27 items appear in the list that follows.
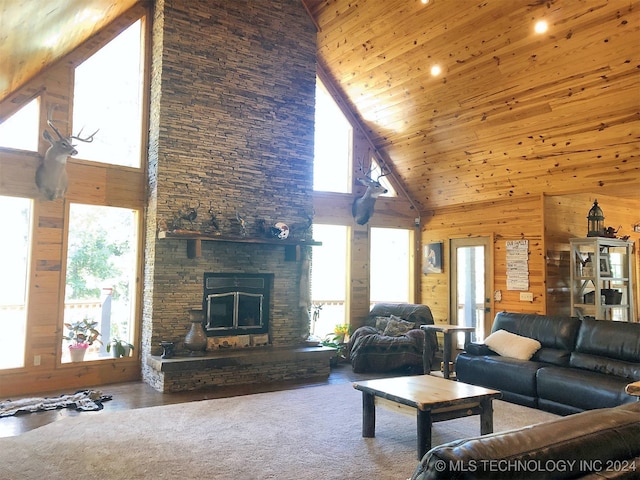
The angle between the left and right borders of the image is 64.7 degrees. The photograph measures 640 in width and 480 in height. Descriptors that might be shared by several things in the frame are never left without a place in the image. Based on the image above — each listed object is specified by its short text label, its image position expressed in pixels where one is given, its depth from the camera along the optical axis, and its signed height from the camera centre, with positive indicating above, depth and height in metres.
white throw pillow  5.30 -0.75
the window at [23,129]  5.69 +1.62
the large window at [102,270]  6.05 +0.02
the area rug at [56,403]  4.81 -1.30
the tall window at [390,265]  8.54 +0.16
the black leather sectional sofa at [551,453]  1.31 -0.48
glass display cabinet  6.57 -0.05
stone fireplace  6.03 +1.30
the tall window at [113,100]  6.20 +2.15
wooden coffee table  3.54 -0.91
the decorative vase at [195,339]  5.91 -0.78
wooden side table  5.82 -0.74
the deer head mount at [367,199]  7.86 +1.18
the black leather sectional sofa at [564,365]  4.41 -0.89
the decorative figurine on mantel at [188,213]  6.09 +0.72
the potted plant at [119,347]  6.15 -0.92
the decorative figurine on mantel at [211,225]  6.25 +0.59
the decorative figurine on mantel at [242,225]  6.38 +0.60
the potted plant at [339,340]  7.47 -1.02
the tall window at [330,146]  8.11 +2.07
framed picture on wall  8.46 +0.27
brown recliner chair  6.81 -1.01
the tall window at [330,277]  8.01 -0.05
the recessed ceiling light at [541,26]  5.16 +2.56
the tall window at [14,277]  5.62 -0.06
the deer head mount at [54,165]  5.59 +1.19
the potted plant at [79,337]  5.92 -0.77
